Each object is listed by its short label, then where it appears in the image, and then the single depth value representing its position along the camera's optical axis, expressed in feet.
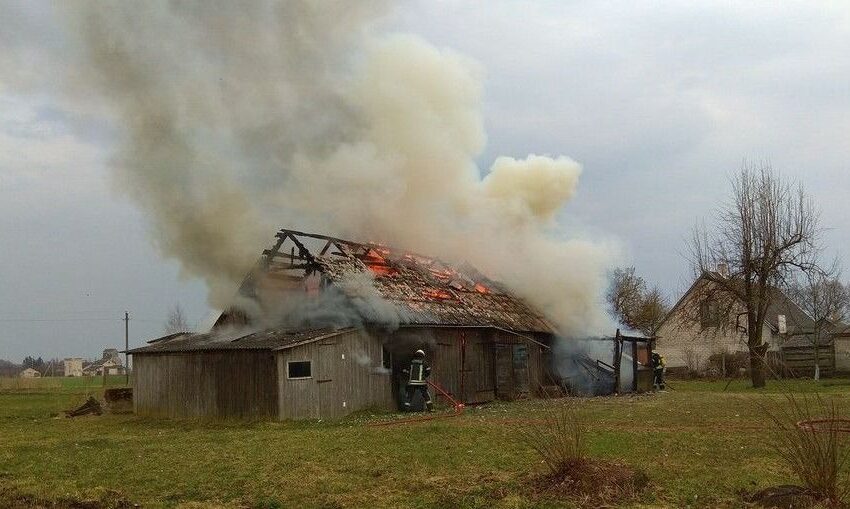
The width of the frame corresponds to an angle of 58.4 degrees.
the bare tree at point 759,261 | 120.88
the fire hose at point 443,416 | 69.09
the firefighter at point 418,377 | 81.30
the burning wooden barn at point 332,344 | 75.61
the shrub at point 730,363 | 153.25
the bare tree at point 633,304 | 224.74
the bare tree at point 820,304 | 151.74
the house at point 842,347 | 161.68
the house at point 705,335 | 171.08
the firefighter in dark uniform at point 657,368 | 115.14
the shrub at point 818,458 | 28.37
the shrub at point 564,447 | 34.27
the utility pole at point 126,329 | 216.35
